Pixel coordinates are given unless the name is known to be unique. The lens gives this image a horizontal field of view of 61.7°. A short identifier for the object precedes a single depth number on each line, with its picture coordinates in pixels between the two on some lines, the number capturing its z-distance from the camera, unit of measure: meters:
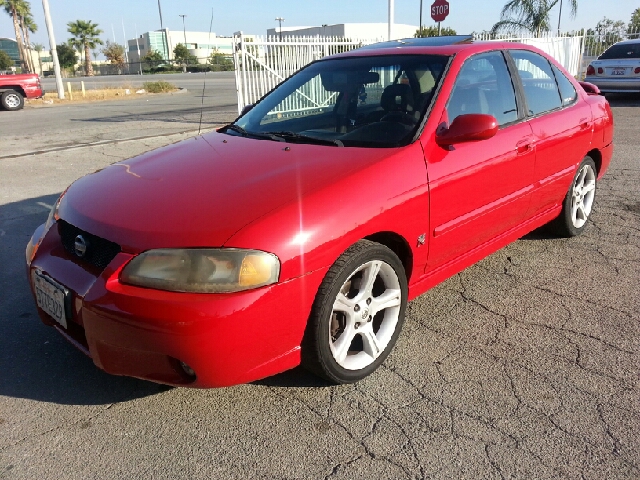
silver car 13.83
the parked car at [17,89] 18.22
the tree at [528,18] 19.97
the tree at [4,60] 57.03
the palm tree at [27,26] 55.72
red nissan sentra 2.17
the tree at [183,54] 65.94
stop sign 15.41
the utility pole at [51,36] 19.81
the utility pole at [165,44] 78.06
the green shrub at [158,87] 26.23
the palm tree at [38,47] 79.59
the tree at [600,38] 21.80
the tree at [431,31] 34.58
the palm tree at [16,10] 53.27
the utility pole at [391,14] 14.47
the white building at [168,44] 78.21
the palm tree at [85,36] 61.44
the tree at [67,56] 71.81
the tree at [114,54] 73.38
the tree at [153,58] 64.38
